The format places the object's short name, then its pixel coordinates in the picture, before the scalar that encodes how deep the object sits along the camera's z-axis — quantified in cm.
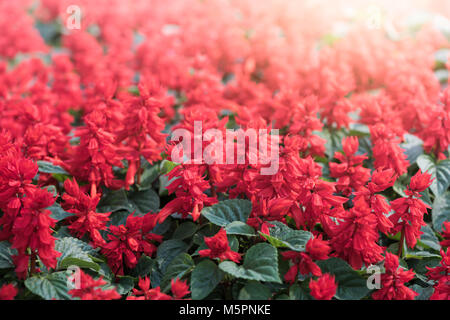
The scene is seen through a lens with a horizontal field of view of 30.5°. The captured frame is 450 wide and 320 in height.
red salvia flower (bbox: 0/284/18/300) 66
